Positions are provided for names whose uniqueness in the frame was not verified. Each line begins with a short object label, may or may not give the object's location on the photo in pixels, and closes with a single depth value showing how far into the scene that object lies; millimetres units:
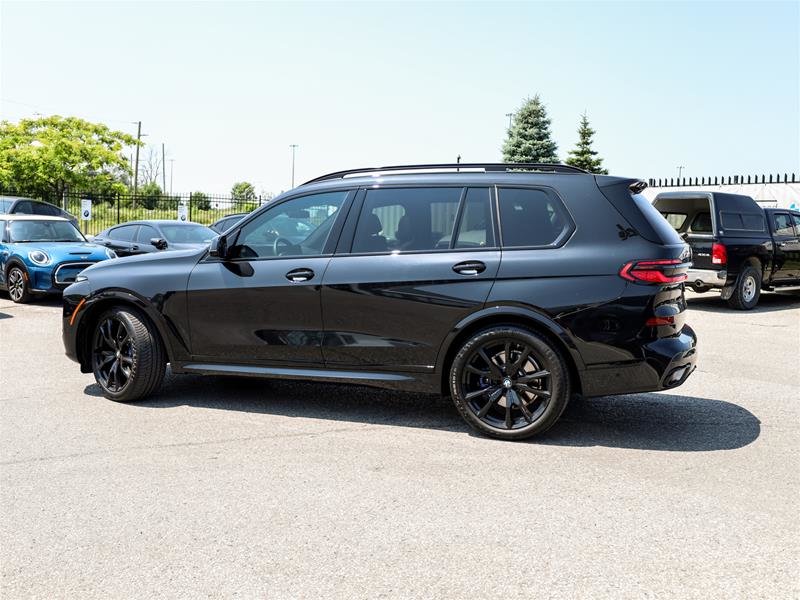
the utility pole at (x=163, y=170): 99512
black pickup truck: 12883
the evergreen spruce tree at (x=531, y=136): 46062
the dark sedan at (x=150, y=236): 14955
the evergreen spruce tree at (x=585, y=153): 45662
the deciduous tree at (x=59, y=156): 43438
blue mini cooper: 12852
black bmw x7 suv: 4895
